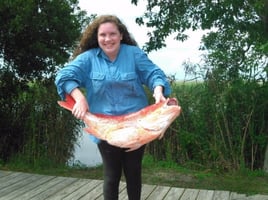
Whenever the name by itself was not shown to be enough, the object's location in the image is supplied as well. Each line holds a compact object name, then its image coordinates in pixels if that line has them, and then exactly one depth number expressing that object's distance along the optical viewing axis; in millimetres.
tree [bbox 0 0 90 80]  3651
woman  1608
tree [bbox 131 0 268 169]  3422
